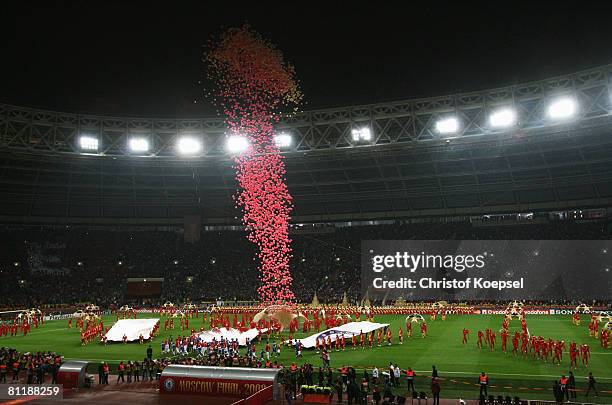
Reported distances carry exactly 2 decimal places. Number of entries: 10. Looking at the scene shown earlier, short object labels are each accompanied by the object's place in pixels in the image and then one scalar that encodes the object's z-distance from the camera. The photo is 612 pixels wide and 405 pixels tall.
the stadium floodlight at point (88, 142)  51.88
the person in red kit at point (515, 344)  31.72
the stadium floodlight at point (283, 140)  53.12
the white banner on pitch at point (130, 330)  40.37
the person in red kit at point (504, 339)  32.90
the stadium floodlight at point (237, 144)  52.94
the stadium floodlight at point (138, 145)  53.31
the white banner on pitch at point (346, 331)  34.94
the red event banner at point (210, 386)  22.28
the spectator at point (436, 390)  21.55
